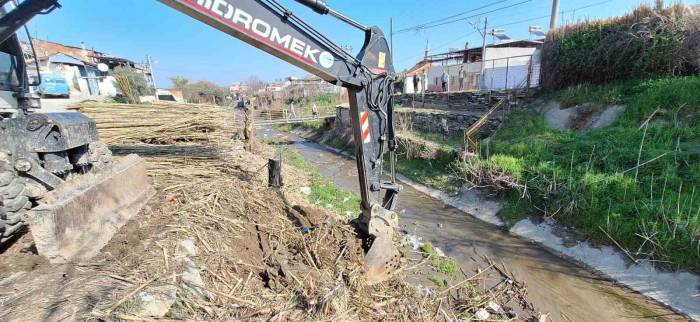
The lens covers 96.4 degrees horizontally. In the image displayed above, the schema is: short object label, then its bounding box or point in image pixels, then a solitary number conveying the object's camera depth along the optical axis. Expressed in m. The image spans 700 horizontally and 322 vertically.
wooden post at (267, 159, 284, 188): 6.37
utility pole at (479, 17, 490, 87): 18.34
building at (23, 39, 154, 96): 23.95
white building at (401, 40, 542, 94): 17.31
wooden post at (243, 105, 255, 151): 10.22
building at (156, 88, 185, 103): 28.38
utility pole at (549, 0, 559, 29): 12.73
